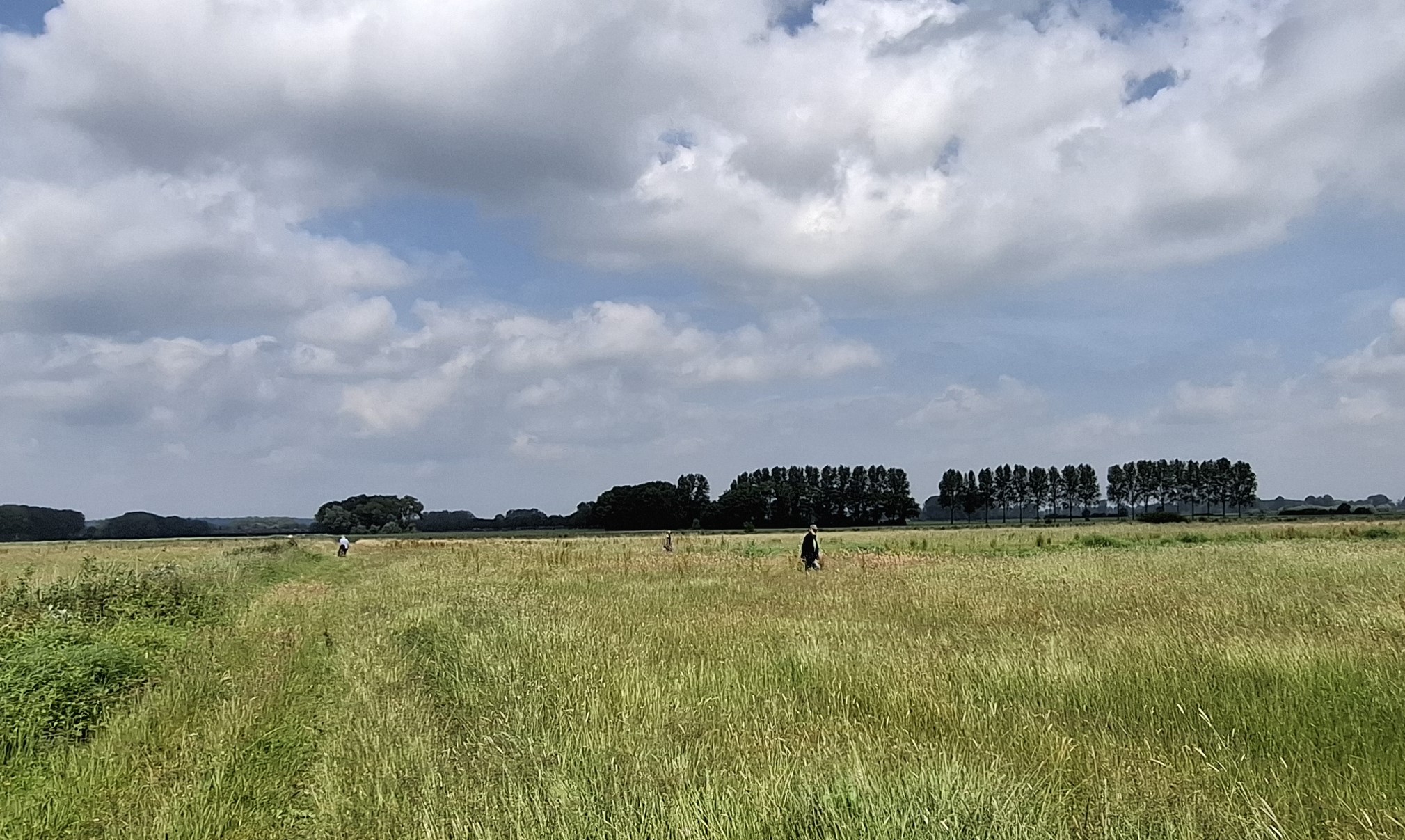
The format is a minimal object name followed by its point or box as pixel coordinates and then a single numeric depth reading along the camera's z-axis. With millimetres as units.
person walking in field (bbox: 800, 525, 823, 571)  24531
